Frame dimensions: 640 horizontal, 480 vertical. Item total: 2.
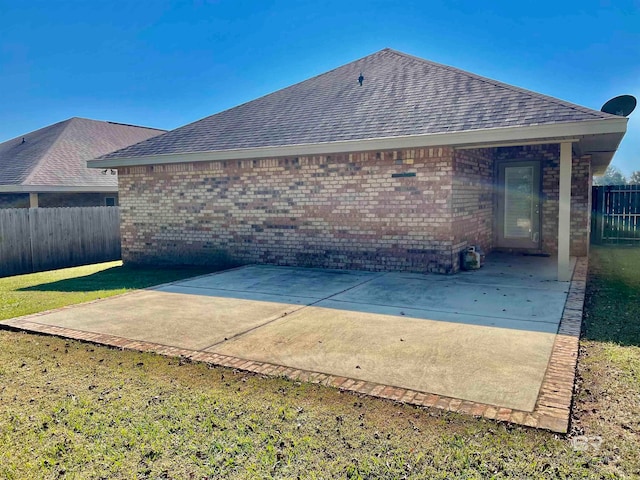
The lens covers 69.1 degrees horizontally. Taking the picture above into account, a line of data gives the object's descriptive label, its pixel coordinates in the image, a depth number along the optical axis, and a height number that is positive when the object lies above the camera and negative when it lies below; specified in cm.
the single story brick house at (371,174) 849 +74
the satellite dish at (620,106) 968 +209
